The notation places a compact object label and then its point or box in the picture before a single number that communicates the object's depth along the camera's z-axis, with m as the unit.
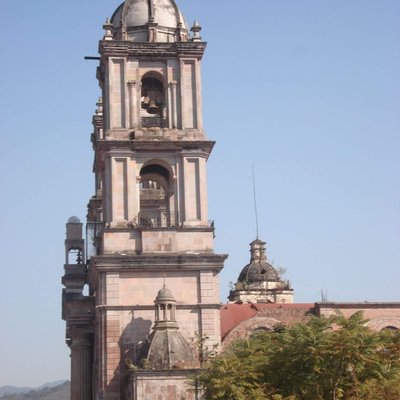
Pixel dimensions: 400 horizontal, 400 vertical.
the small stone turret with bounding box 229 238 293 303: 77.31
